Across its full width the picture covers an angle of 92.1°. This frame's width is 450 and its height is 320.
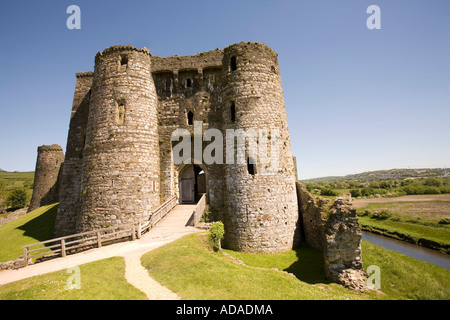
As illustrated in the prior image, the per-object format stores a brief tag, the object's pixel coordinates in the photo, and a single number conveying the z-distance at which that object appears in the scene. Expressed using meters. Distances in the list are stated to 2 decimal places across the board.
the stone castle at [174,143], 15.30
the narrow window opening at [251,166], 15.86
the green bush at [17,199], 43.94
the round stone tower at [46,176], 30.23
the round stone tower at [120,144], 15.22
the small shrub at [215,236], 12.71
